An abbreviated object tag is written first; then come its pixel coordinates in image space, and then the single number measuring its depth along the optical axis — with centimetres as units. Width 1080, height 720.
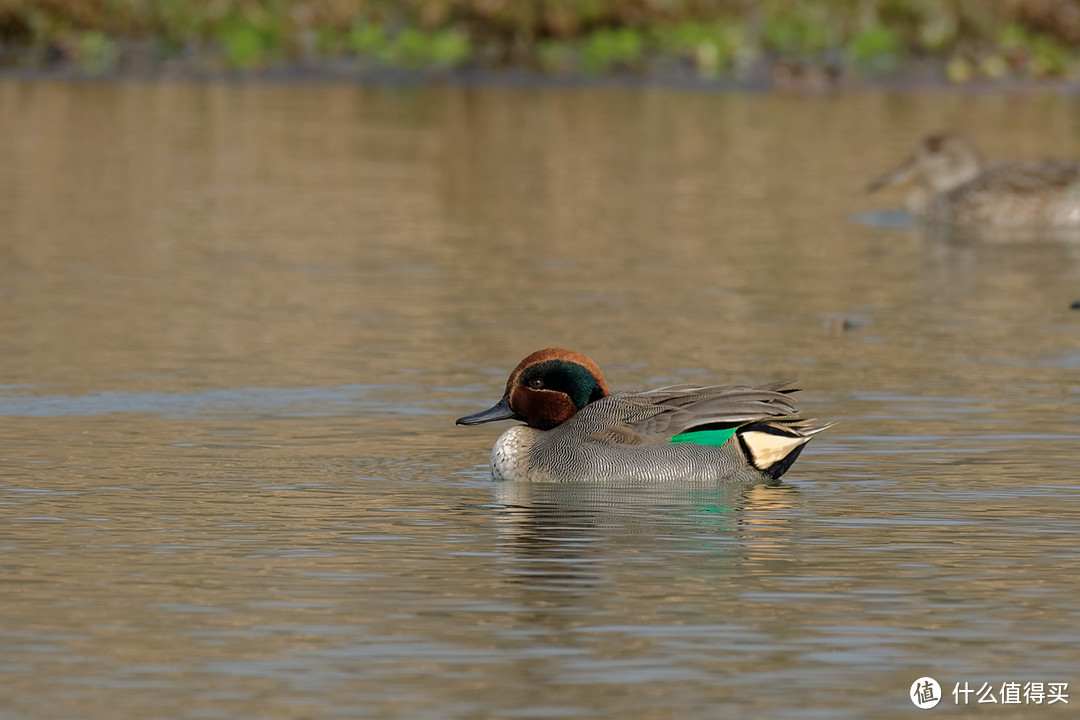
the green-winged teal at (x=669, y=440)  1827
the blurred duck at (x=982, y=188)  3959
